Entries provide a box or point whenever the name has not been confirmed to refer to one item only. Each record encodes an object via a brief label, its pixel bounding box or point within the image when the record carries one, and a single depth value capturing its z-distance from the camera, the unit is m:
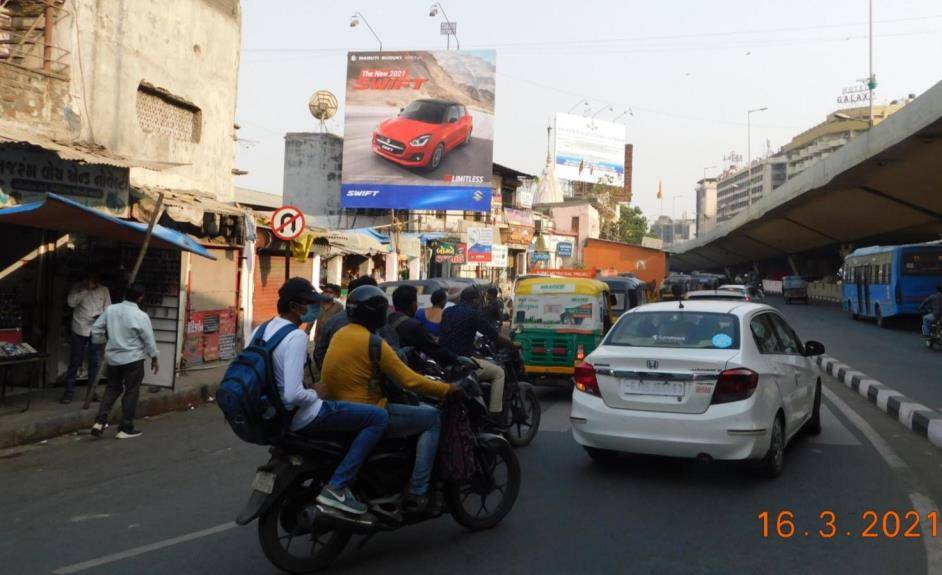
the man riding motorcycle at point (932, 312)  19.11
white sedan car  6.07
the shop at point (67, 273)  10.30
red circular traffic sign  13.55
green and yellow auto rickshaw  11.08
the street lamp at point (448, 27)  36.91
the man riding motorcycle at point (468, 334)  7.36
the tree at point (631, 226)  82.88
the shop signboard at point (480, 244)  29.30
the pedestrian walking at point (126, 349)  8.28
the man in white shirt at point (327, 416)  4.24
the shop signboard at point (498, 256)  29.63
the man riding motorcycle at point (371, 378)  4.58
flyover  22.05
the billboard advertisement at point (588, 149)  71.31
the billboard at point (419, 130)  33.06
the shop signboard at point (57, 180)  9.45
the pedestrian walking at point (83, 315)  9.88
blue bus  26.22
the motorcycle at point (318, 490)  4.22
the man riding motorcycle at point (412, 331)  6.17
